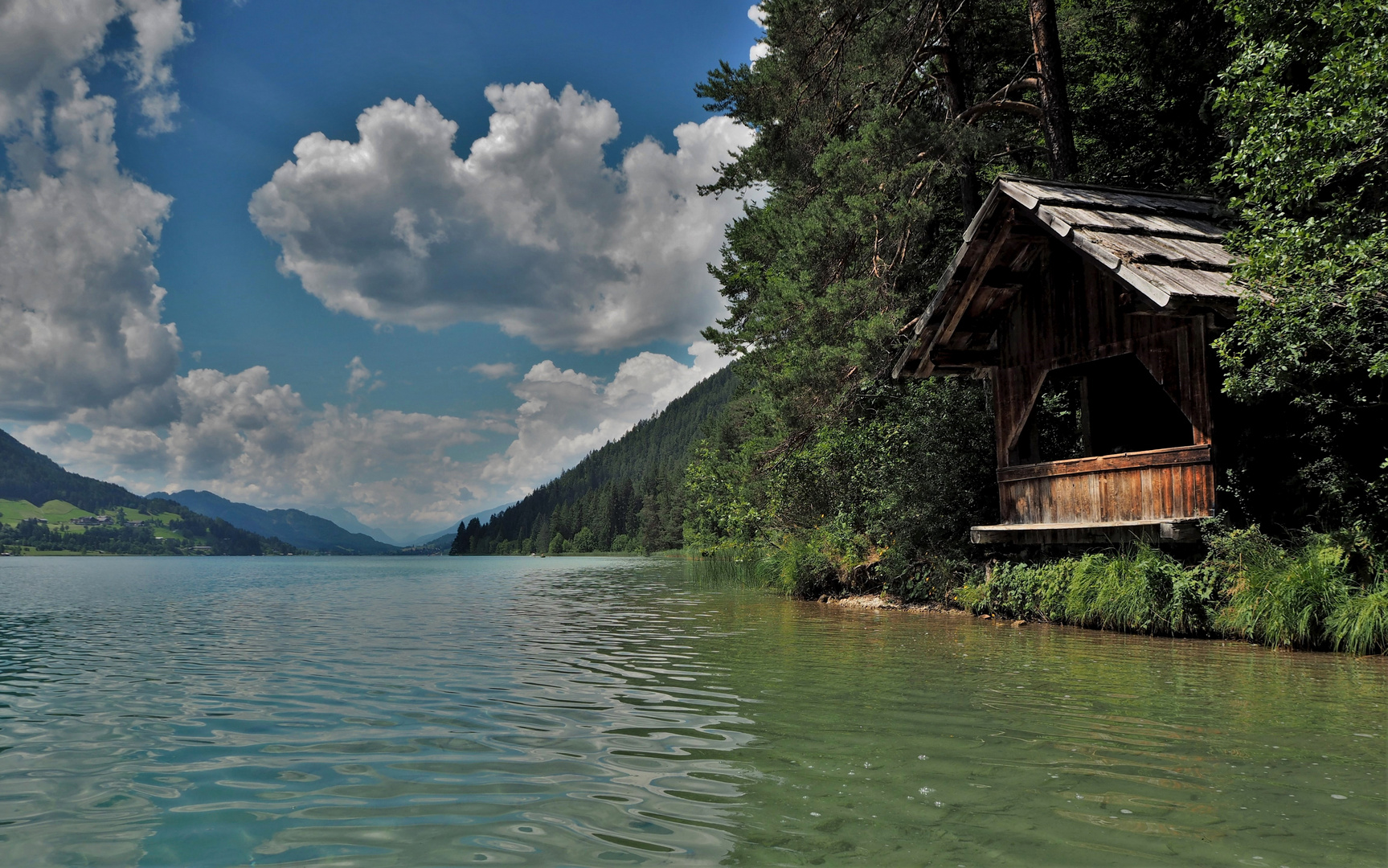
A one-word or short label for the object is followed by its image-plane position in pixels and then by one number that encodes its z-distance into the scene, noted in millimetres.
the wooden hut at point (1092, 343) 12938
